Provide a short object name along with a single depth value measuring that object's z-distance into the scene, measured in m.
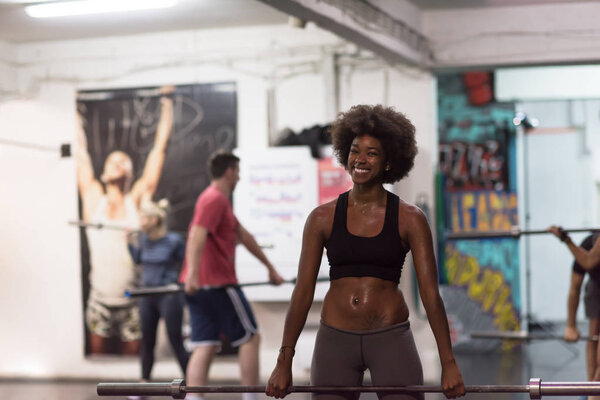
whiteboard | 7.66
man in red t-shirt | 5.74
